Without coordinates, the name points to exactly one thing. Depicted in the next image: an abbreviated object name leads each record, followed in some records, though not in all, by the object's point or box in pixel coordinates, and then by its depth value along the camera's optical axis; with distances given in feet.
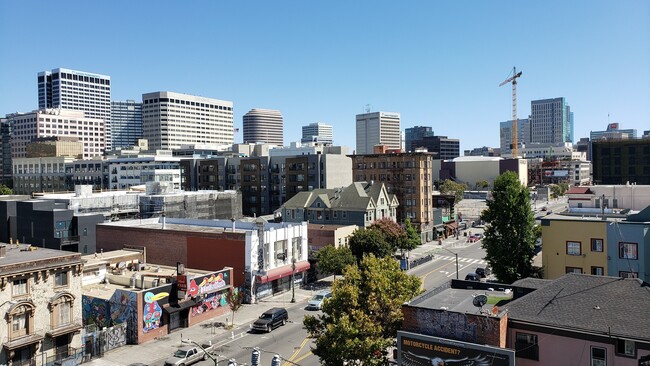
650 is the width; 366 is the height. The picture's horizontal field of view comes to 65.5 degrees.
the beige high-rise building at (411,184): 327.26
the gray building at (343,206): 273.54
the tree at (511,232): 159.74
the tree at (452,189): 590.55
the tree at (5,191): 518.21
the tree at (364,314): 88.58
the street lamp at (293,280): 183.76
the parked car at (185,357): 119.14
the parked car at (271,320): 146.92
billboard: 76.33
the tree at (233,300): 157.58
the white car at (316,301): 168.47
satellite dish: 83.05
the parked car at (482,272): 217.56
